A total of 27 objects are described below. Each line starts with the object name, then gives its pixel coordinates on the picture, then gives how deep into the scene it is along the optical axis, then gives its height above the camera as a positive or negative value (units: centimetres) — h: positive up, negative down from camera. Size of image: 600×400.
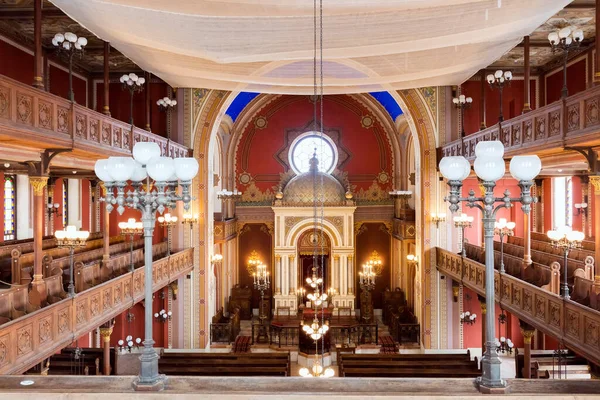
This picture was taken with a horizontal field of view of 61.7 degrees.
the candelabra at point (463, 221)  1533 -65
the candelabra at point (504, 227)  1402 -79
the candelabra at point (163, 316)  1842 -420
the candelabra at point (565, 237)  971 -79
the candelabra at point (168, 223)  1591 -72
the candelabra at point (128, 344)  1799 -531
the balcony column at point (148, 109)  1638 +310
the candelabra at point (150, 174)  475 +25
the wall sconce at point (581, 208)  1725 -33
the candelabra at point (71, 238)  1020 -75
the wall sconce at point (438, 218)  1823 -65
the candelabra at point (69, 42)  1040 +344
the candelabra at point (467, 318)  1822 -431
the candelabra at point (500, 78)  1415 +351
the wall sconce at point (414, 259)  1958 -233
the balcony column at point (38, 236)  980 -66
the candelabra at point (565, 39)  1048 +345
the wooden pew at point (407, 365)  1296 -456
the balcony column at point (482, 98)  1675 +355
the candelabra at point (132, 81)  1408 +345
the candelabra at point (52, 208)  1853 -16
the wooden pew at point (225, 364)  1346 -469
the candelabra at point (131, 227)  1379 -69
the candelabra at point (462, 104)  1709 +337
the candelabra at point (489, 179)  443 +20
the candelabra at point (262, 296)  2042 -436
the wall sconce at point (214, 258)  1974 -222
